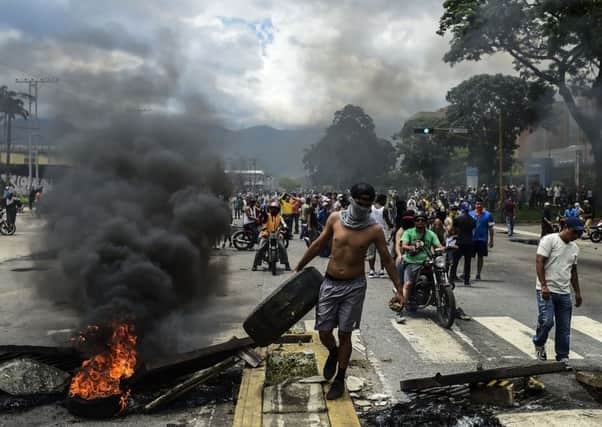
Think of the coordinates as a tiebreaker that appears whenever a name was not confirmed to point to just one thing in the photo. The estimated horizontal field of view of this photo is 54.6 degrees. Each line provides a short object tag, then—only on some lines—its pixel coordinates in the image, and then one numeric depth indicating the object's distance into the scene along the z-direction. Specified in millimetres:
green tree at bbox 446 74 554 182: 49875
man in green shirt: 8141
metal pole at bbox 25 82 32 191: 43344
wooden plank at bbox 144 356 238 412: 4848
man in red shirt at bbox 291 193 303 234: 23853
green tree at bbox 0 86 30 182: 72750
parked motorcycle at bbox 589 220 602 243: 21000
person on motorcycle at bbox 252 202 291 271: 13094
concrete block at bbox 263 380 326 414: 4480
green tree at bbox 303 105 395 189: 96812
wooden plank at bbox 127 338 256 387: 5105
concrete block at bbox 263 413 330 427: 4227
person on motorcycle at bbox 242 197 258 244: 17906
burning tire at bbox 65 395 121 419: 4660
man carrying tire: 4758
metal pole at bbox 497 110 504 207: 32459
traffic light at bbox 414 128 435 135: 28656
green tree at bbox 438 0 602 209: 27641
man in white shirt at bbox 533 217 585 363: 5648
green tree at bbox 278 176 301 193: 157050
